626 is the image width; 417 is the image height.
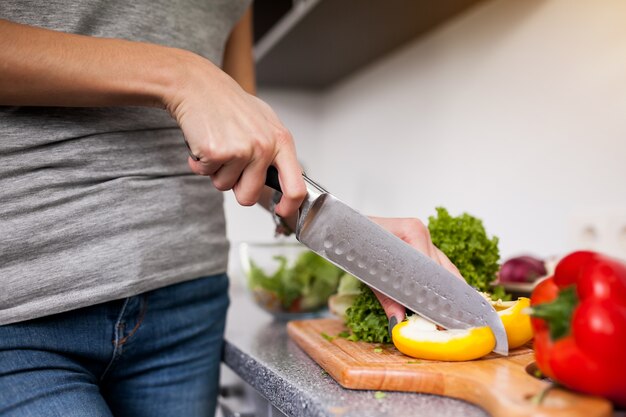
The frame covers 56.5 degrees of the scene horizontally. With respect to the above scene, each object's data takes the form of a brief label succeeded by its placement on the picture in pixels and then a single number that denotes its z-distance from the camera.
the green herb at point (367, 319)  0.75
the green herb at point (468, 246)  0.83
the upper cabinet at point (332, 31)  1.58
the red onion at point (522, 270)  1.04
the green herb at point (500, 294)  0.85
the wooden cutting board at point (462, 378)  0.49
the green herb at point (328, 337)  0.80
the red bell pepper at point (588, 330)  0.48
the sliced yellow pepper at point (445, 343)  0.64
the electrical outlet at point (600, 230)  1.18
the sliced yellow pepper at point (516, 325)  0.69
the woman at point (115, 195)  0.62
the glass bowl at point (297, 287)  1.22
